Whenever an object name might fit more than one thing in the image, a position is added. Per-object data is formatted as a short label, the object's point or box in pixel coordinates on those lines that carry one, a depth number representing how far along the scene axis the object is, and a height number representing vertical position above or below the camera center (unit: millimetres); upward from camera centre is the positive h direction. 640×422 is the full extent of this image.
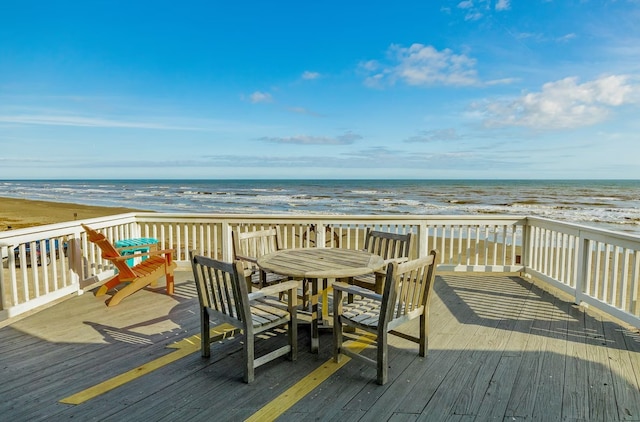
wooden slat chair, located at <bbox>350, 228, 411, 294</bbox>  3102 -685
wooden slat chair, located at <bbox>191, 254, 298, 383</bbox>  2170 -889
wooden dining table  2609 -667
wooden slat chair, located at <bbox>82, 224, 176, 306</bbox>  3828 -1012
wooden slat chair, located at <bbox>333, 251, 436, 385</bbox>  2197 -883
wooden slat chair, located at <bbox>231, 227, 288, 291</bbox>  3330 -712
